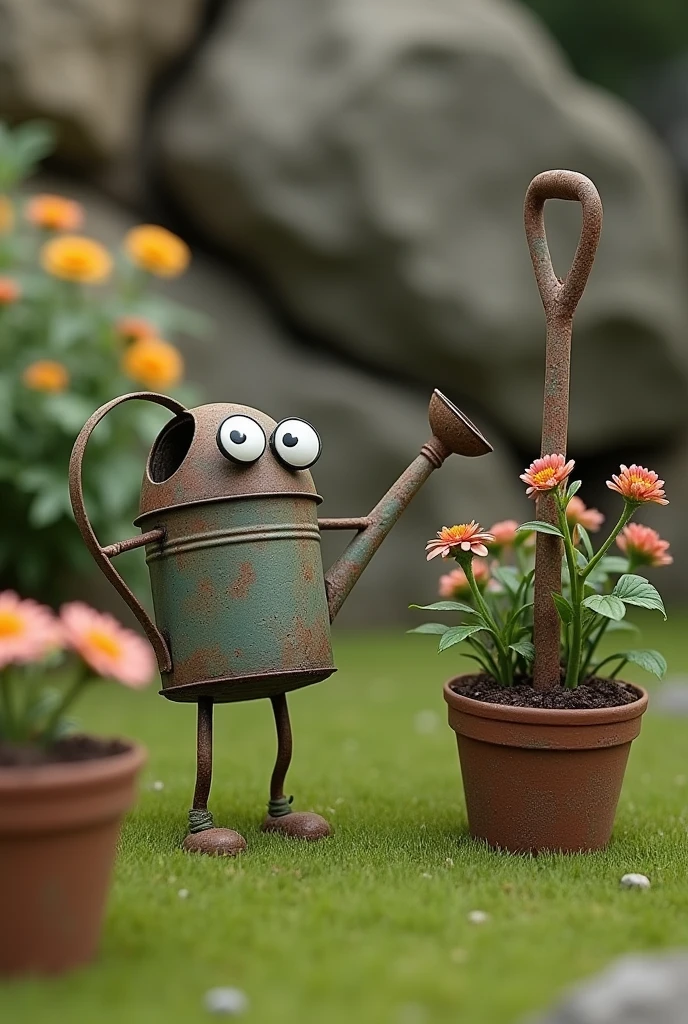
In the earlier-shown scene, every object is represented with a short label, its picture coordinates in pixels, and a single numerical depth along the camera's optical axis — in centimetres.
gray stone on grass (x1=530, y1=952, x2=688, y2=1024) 131
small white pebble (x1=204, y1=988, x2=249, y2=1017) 144
